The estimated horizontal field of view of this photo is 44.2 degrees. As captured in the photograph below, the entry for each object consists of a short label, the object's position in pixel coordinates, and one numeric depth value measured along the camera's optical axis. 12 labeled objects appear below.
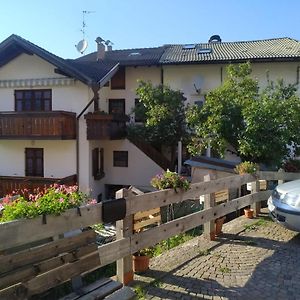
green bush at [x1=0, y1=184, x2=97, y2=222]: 3.51
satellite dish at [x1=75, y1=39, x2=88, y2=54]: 24.75
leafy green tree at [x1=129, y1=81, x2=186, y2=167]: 18.84
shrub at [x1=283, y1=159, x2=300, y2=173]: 11.69
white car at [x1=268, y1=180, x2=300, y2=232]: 6.51
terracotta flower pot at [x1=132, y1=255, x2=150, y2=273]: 5.18
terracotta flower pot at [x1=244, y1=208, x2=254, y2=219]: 8.70
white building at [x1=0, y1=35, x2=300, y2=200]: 17.30
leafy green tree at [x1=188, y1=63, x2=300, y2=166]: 11.38
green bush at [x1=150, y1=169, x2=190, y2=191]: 5.69
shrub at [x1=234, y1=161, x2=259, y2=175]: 8.53
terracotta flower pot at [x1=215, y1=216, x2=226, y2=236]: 7.18
